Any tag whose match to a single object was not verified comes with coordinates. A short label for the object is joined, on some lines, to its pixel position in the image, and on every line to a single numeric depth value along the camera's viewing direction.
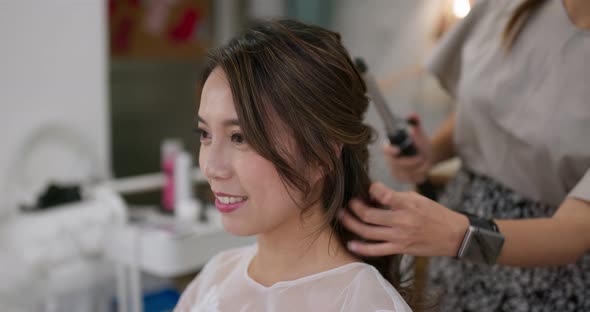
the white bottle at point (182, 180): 2.26
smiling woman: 0.90
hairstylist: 0.92
